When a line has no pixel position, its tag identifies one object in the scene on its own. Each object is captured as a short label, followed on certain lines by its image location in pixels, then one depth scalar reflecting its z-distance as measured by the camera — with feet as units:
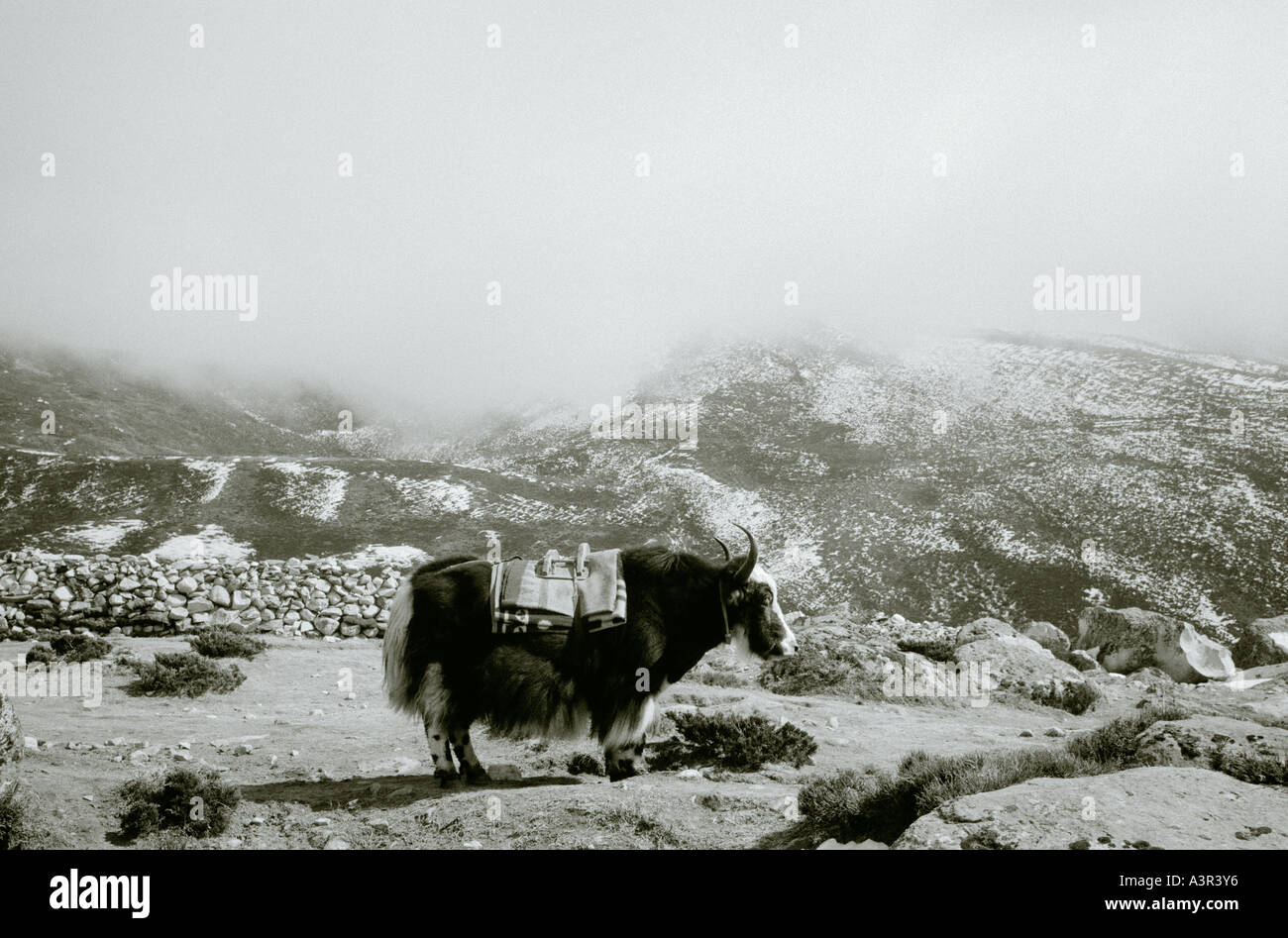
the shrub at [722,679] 51.88
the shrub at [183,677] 42.32
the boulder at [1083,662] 60.95
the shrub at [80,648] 49.52
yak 26.43
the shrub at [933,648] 53.31
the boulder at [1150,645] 61.57
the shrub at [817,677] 47.73
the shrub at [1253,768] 21.33
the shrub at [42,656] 48.70
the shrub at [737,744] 29.81
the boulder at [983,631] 57.52
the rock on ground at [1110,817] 16.33
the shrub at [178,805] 21.79
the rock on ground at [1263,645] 68.59
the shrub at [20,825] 19.47
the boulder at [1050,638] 66.39
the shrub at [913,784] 19.76
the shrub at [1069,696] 46.57
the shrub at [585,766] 29.32
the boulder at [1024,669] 48.11
